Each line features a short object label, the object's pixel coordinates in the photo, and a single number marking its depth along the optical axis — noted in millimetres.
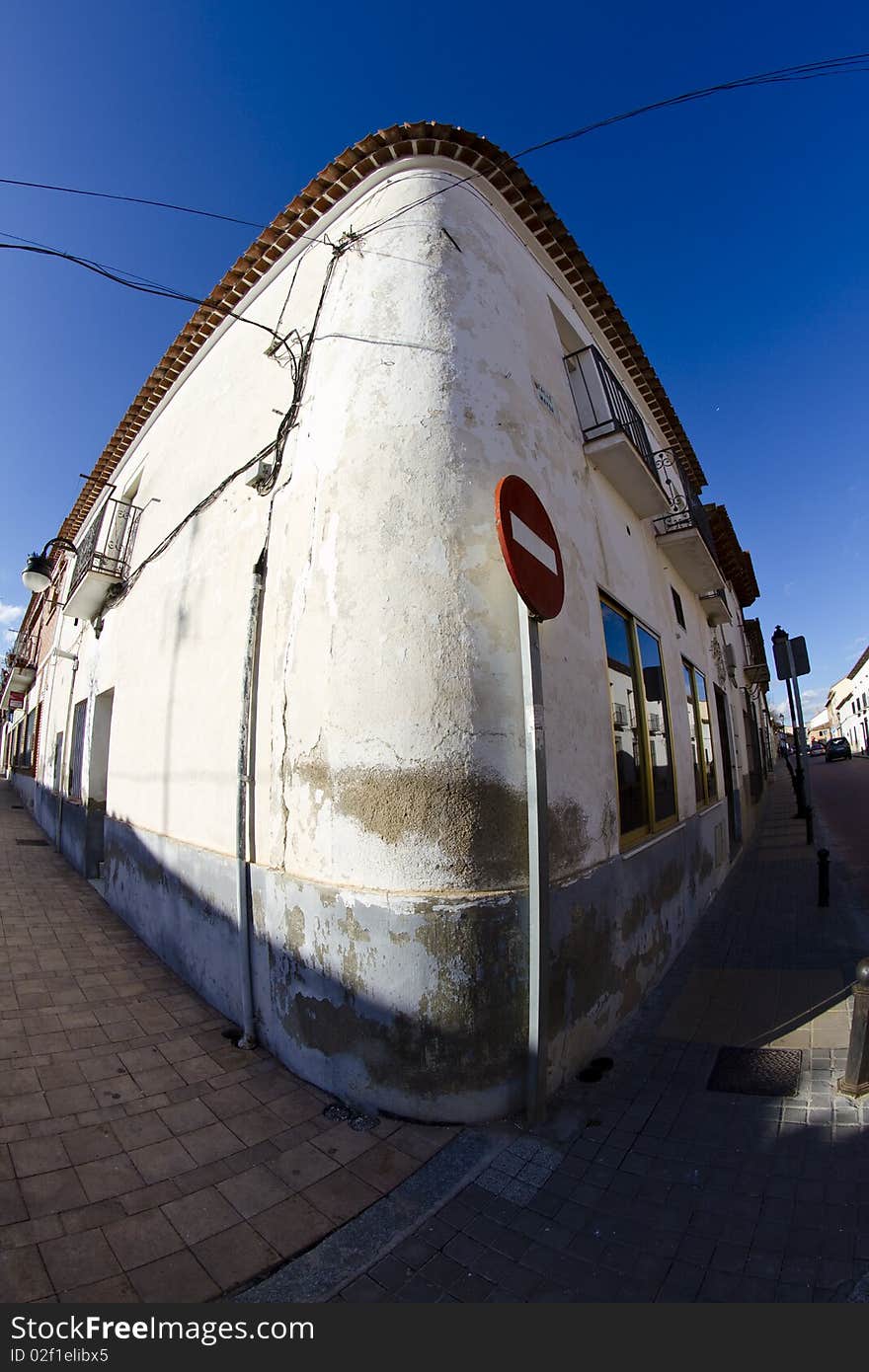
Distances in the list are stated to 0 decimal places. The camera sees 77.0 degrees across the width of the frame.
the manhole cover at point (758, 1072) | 3086
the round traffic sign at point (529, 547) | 2928
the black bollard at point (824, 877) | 6219
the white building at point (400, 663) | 2939
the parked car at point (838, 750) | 44469
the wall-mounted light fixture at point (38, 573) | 9086
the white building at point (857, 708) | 56156
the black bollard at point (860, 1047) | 2859
